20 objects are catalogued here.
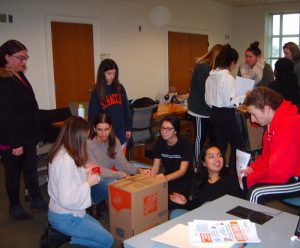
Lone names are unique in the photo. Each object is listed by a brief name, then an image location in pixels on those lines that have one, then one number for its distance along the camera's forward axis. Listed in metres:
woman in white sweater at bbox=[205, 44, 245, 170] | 3.27
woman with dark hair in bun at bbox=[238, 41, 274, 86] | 3.96
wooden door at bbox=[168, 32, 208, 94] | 7.70
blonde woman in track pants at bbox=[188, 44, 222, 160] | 3.52
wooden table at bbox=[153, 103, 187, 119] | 4.65
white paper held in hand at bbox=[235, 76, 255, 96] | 3.38
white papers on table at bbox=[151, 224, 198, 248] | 1.35
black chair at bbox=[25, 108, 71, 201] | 3.96
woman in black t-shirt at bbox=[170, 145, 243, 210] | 2.33
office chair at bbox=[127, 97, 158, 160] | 3.99
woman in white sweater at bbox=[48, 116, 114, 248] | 1.93
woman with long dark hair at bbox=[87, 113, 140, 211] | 2.75
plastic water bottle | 3.98
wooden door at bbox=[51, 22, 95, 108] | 5.51
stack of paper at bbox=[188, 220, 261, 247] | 1.35
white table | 1.37
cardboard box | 2.24
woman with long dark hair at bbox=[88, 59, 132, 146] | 3.03
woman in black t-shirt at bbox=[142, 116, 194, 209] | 2.71
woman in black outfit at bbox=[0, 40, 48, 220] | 2.65
